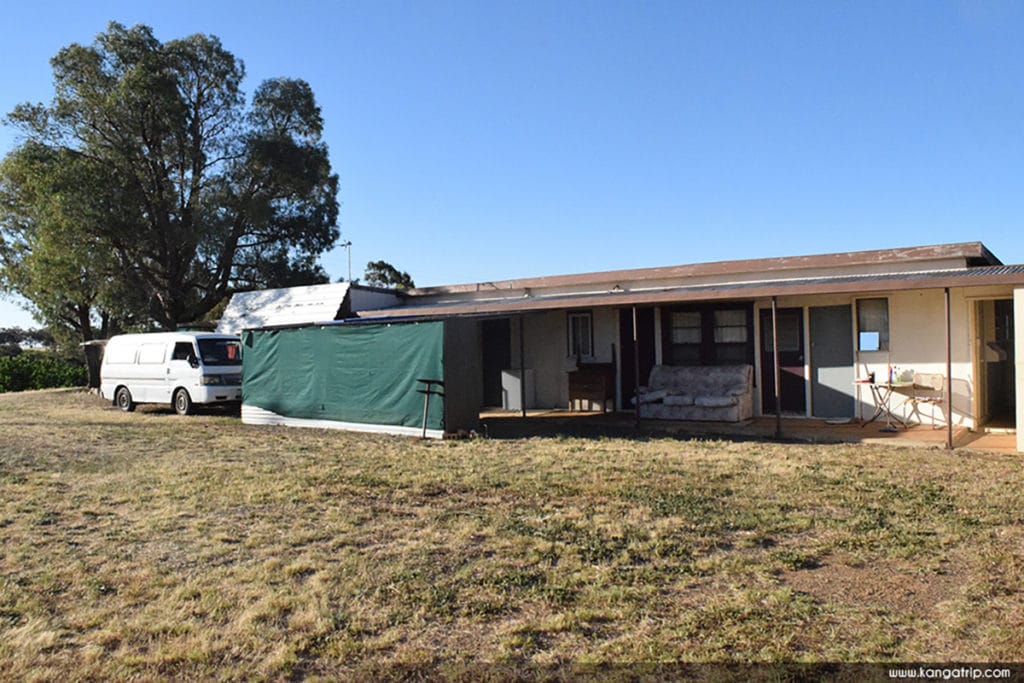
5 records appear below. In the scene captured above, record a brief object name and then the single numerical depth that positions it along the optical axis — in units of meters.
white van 15.88
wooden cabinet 14.53
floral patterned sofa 12.39
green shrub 28.25
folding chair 11.39
